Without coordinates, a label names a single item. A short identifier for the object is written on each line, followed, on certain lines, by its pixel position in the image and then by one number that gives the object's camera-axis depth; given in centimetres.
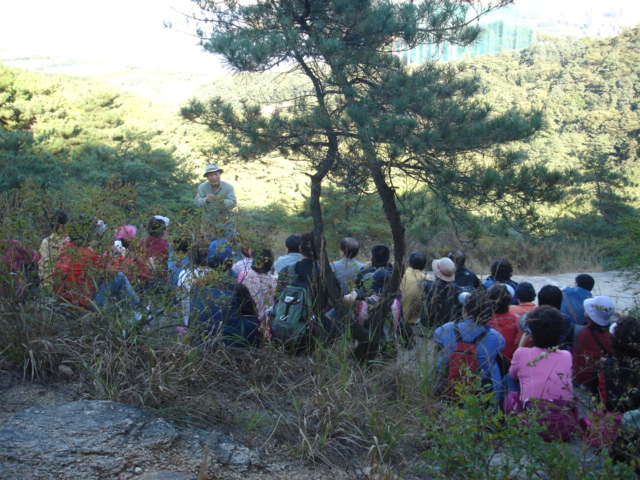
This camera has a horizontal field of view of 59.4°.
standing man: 363
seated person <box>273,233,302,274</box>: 461
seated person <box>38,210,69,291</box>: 333
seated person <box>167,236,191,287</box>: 341
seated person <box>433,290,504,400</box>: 341
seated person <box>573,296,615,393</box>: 375
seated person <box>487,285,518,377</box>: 372
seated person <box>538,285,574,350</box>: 416
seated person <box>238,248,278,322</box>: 383
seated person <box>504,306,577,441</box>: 321
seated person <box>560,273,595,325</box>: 453
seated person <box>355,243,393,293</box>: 497
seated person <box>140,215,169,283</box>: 343
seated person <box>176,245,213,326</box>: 327
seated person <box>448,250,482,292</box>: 518
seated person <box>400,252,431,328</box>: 498
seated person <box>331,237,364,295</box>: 362
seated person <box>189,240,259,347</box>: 328
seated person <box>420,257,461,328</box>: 417
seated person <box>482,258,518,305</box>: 484
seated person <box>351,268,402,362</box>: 359
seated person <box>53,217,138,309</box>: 327
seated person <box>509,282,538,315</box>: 446
